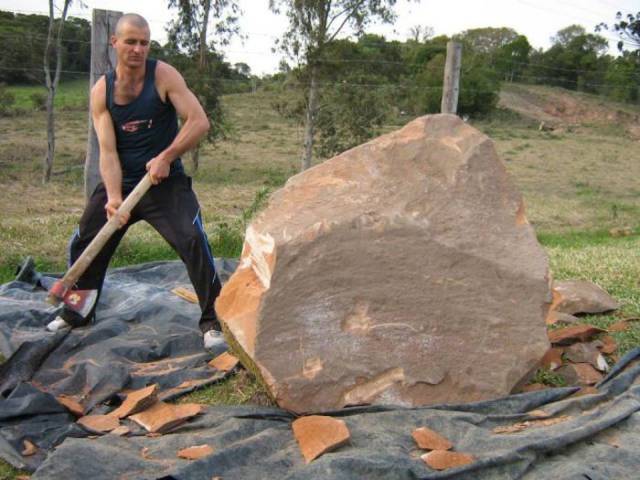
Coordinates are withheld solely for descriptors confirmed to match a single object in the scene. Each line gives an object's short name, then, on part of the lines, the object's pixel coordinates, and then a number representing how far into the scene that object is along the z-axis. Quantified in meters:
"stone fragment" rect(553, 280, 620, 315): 5.26
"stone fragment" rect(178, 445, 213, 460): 3.17
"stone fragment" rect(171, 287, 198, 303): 5.66
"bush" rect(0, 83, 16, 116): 17.53
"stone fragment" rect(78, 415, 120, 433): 3.55
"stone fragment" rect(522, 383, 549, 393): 3.92
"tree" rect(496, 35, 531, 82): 33.03
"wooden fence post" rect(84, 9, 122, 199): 6.12
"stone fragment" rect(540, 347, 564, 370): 4.20
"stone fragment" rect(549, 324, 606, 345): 4.54
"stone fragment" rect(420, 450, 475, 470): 3.03
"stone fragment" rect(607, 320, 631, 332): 4.89
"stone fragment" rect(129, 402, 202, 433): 3.51
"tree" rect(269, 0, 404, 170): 12.05
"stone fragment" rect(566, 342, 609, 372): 4.23
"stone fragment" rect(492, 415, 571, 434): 3.40
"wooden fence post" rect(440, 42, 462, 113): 7.96
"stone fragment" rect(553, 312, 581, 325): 5.03
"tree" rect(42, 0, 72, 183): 12.26
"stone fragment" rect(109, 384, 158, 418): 3.69
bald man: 4.50
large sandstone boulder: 3.56
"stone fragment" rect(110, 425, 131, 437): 3.50
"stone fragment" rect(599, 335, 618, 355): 4.46
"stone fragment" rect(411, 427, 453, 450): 3.21
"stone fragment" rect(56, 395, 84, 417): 3.81
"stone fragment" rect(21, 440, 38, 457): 3.35
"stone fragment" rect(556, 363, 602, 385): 4.09
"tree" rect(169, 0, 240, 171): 14.92
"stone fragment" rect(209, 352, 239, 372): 4.27
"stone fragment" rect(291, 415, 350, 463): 3.13
